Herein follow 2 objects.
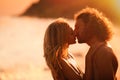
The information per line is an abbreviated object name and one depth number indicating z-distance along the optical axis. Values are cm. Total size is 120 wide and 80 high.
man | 256
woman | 286
